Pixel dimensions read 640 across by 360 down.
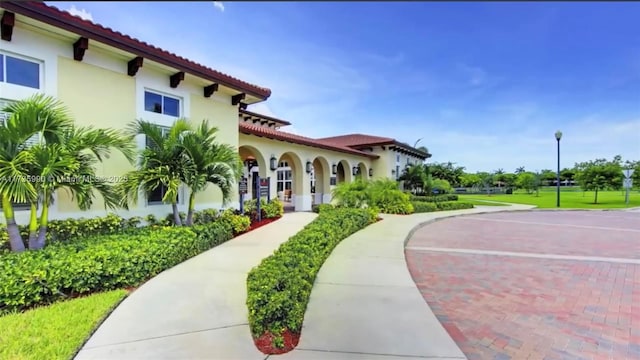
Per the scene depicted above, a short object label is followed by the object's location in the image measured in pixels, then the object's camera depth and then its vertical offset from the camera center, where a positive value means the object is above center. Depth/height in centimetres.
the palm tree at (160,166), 737 +31
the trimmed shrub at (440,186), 2533 -53
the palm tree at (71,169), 528 +16
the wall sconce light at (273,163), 1542 +78
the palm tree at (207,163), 776 +41
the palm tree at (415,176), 2564 +27
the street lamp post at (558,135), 2352 +329
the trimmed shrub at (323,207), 1560 -141
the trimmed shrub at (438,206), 1867 -170
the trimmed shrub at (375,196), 1617 -88
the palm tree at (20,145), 496 +55
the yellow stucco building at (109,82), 632 +250
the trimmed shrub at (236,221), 953 -129
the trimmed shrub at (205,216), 970 -116
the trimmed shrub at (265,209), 1228 -122
